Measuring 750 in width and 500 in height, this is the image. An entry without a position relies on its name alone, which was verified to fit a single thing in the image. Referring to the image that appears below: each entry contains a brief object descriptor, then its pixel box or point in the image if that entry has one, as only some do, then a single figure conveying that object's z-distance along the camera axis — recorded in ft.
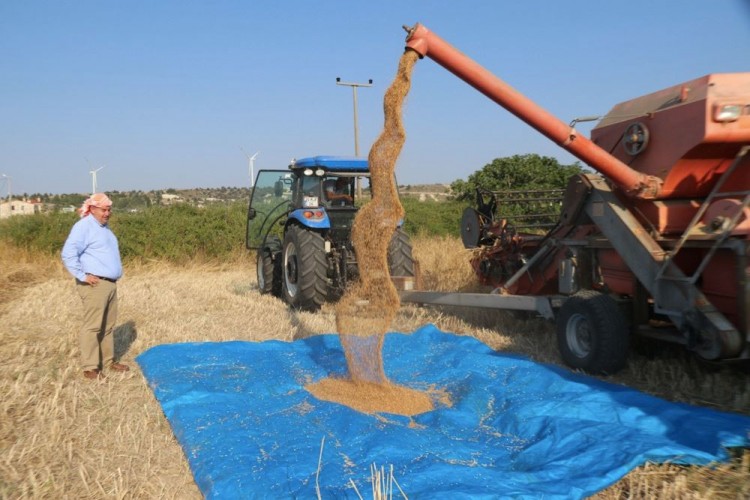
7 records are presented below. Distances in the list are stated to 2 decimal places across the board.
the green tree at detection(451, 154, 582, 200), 49.11
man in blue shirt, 15.81
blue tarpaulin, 9.33
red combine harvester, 13.07
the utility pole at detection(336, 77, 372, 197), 78.35
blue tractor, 24.29
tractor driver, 26.89
